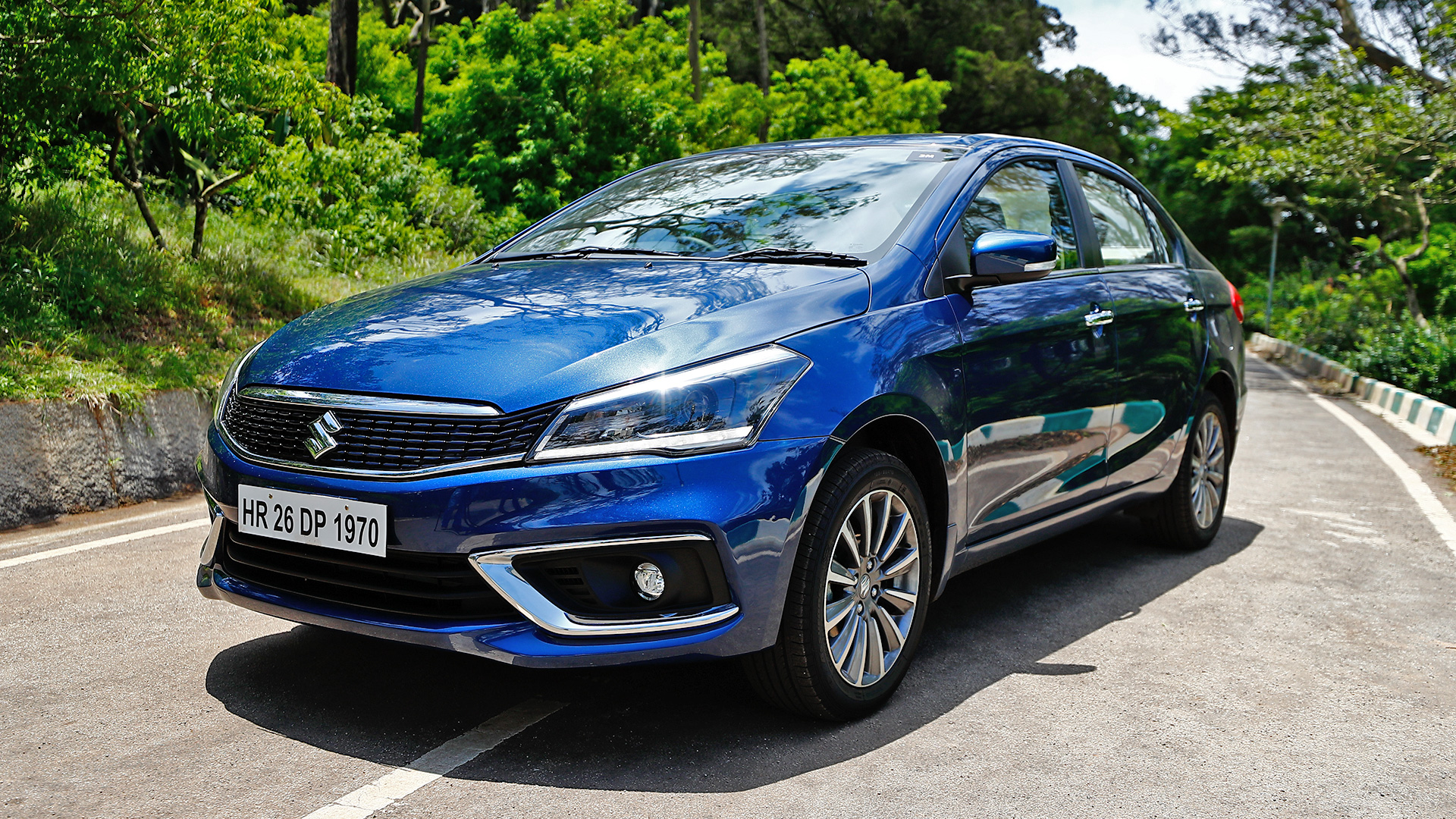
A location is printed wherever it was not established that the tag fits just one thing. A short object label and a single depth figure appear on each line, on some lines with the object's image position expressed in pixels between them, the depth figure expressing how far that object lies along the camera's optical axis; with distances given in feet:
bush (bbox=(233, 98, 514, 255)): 31.35
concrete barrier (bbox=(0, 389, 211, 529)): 18.49
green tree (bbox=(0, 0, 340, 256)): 23.24
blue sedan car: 9.47
